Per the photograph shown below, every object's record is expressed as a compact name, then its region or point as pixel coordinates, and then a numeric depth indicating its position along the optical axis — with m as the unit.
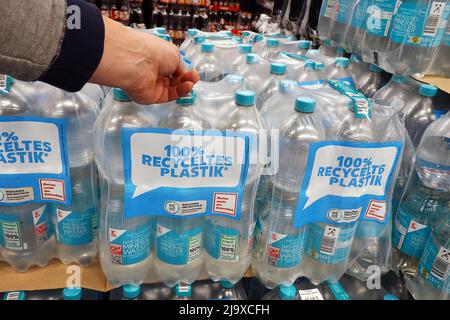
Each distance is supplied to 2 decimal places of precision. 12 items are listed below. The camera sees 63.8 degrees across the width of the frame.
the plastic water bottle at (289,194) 1.08
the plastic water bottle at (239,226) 1.04
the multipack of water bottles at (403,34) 1.26
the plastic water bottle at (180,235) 1.03
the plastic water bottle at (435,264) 1.09
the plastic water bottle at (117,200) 1.01
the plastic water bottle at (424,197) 1.21
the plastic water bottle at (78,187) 1.07
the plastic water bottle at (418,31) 1.25
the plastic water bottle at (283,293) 1.15
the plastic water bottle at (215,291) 1.20
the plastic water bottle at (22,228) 1.04
